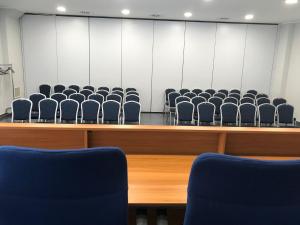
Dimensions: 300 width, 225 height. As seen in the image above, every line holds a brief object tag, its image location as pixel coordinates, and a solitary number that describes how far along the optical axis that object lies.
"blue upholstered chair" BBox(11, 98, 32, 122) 5.40
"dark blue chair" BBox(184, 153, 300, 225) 0.87
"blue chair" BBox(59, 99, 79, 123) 5.59
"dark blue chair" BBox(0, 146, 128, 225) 0.88
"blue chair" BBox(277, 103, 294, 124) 6.12
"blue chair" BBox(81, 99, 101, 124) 5.62
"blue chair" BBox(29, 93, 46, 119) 6.50
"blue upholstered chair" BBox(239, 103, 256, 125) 6.07
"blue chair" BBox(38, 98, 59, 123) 5.63
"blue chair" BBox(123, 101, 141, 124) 5.73
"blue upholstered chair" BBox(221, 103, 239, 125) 6.07
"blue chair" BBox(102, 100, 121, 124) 5.65
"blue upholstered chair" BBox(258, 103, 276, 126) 6.14
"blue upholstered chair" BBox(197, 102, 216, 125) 5.98
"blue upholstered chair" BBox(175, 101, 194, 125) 5.99
